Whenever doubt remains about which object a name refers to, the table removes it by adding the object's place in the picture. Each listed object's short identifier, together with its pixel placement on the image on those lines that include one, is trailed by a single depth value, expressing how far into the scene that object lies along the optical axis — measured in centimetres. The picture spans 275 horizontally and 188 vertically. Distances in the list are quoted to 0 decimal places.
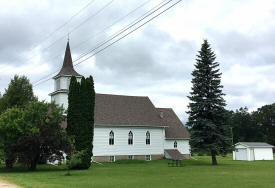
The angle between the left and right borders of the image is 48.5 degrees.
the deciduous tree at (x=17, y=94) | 3747
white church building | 4091
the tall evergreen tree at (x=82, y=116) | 3067
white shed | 4866
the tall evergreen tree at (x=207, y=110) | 3556
